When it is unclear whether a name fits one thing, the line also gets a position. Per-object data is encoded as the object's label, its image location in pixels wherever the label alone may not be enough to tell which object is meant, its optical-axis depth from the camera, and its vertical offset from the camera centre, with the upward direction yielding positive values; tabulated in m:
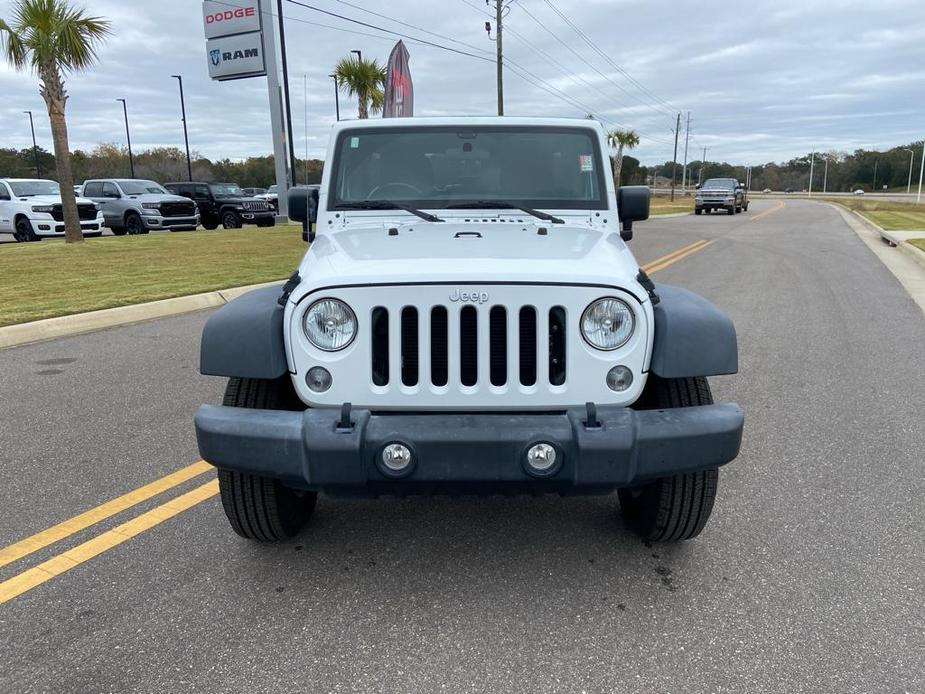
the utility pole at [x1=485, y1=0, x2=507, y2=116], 29.80 +5.70
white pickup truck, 18.92 -0.57
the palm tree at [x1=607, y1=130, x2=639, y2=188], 66.50 +3.63
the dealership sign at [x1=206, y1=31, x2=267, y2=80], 26.02 +4.61
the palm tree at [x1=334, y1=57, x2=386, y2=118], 31.36 +4.44
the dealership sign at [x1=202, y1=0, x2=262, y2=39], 25.80 +5.96
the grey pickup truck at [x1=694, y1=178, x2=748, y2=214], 36.53 -0.86
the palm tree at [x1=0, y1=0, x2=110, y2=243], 16.05 +3.13
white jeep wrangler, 2.42 -0.70
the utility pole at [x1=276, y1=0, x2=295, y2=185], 26.16 +4.95
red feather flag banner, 21.81 +2.91
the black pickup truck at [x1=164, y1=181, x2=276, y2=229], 25.45 -0.67
